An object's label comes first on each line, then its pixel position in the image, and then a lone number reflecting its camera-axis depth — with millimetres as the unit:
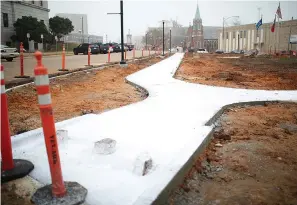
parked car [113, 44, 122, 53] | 49269
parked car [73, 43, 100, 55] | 36031
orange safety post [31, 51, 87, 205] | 2275
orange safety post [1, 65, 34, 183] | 2703
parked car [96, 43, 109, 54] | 39281
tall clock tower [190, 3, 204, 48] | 117000
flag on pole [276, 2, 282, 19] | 39250
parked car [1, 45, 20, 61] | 20188
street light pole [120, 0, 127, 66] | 15477
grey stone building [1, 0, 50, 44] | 45844
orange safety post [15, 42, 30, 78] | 10270
